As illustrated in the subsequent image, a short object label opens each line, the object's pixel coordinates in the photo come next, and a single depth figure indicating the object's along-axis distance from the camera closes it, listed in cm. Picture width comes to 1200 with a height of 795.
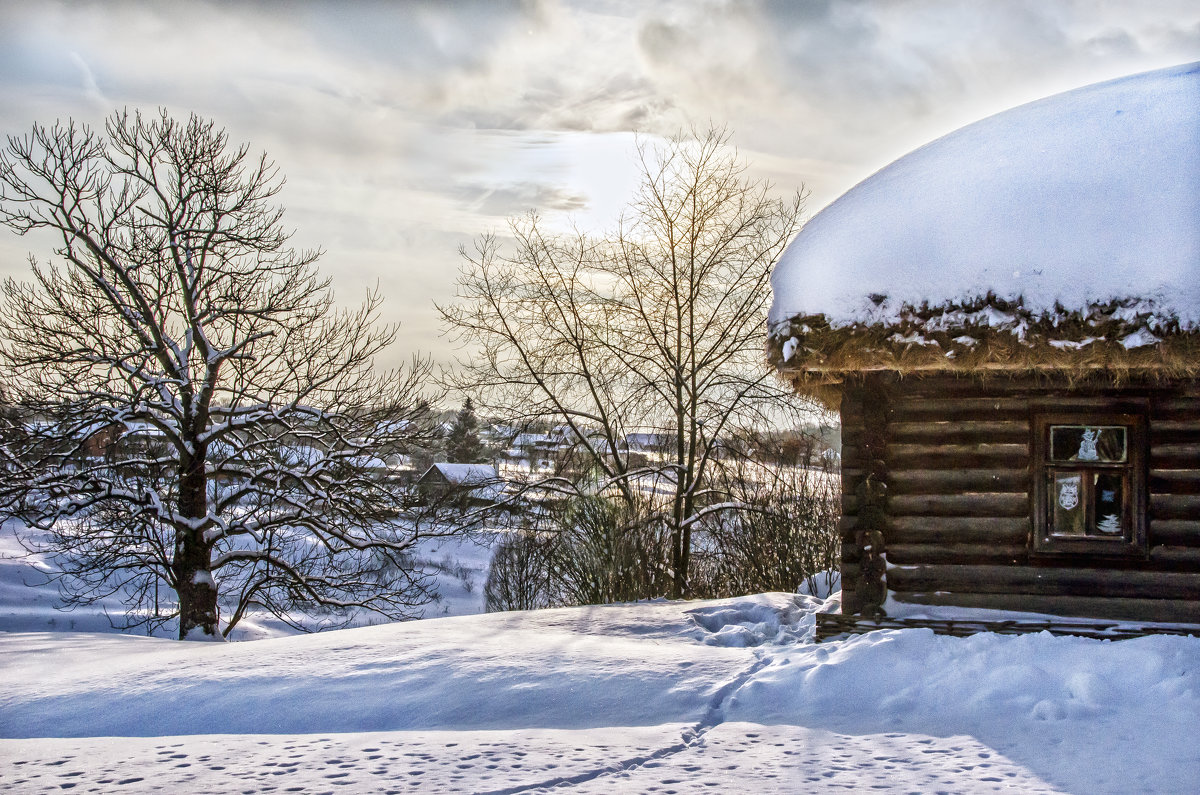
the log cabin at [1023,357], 662
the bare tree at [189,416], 1317
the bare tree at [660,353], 1714
